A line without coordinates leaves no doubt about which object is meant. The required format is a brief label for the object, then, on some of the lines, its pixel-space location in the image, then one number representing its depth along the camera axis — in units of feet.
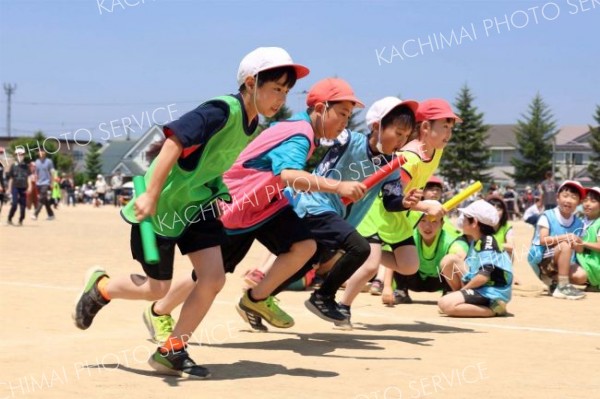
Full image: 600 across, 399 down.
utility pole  402.52
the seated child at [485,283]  27.40
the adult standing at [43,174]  78.38
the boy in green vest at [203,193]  16.72
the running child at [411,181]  25.27
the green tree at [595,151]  270.46
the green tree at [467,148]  283.38
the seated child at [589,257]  35.37
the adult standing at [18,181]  70.54
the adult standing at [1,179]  68.40
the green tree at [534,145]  302.45
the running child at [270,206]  20.24
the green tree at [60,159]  367.99
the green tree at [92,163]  400.88
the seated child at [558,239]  34.19
